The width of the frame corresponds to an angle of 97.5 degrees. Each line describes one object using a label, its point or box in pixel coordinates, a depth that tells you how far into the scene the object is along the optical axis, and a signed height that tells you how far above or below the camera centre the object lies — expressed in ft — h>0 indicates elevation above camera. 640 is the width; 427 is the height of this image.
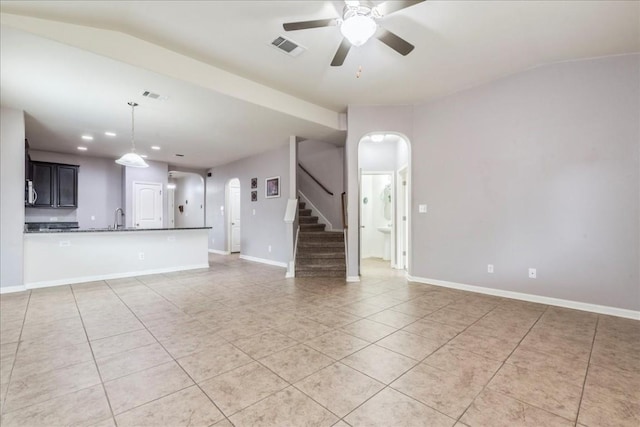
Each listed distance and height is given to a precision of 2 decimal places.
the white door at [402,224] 19.33 -0.71
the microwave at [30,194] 16.56 +1.62
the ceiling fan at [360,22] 6.82 +4.97
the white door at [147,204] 24.38 +1.15
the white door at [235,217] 28.12 -0.09
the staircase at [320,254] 16.98 -2.48
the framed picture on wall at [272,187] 21.26 +2.22
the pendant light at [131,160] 13.83 +2.85
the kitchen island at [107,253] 14.38 -2.10
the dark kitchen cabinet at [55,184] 19.69 +2.53
